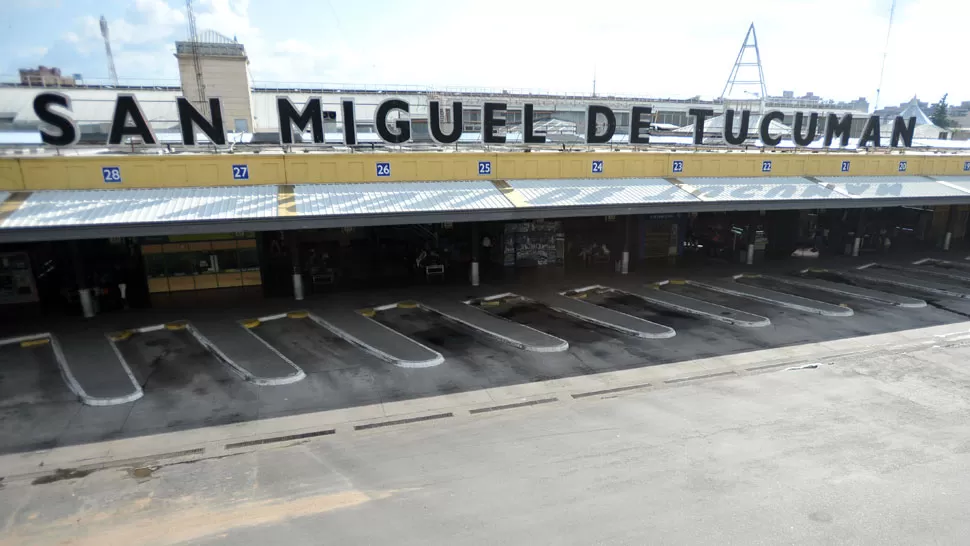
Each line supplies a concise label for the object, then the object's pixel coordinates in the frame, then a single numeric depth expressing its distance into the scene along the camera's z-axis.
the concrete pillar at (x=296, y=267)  22.25
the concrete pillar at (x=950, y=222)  34.72
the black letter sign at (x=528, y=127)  23.83
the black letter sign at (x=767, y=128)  27.56
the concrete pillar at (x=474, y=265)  24.77
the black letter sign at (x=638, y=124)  25.12
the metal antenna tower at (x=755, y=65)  47.62
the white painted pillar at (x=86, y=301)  20.41
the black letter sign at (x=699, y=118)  26.22
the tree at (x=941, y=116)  97.00
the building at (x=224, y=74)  36.35
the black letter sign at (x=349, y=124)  21.37
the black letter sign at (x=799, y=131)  28.31
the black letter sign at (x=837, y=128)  29.16
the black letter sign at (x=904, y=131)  31.70
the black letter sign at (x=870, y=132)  29.94
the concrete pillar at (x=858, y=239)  32.50
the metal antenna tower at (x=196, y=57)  36.27
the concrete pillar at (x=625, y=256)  27.49
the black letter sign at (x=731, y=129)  26.78
